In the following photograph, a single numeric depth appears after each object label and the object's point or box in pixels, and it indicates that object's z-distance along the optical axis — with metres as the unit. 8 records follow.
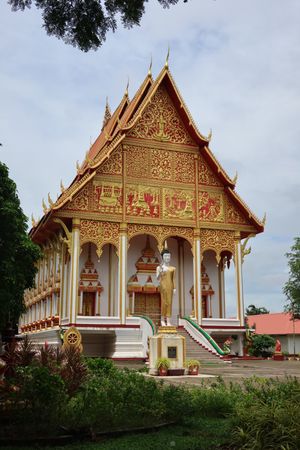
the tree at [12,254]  7.84
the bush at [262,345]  32.53
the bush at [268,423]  4.86
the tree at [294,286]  33.00
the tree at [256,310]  67.38
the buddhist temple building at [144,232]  21.19
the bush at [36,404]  5.52
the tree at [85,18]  5.23
